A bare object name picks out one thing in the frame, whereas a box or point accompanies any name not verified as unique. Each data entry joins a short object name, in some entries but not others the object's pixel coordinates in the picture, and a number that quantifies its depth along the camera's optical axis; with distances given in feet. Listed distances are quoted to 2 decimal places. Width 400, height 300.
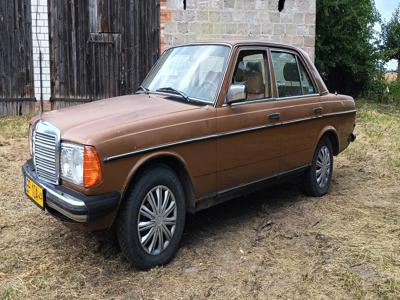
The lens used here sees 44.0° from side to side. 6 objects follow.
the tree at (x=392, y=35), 68.23
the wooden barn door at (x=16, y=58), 36.50
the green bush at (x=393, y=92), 55.88
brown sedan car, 11.87
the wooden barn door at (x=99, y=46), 36.78
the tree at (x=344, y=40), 50.70
